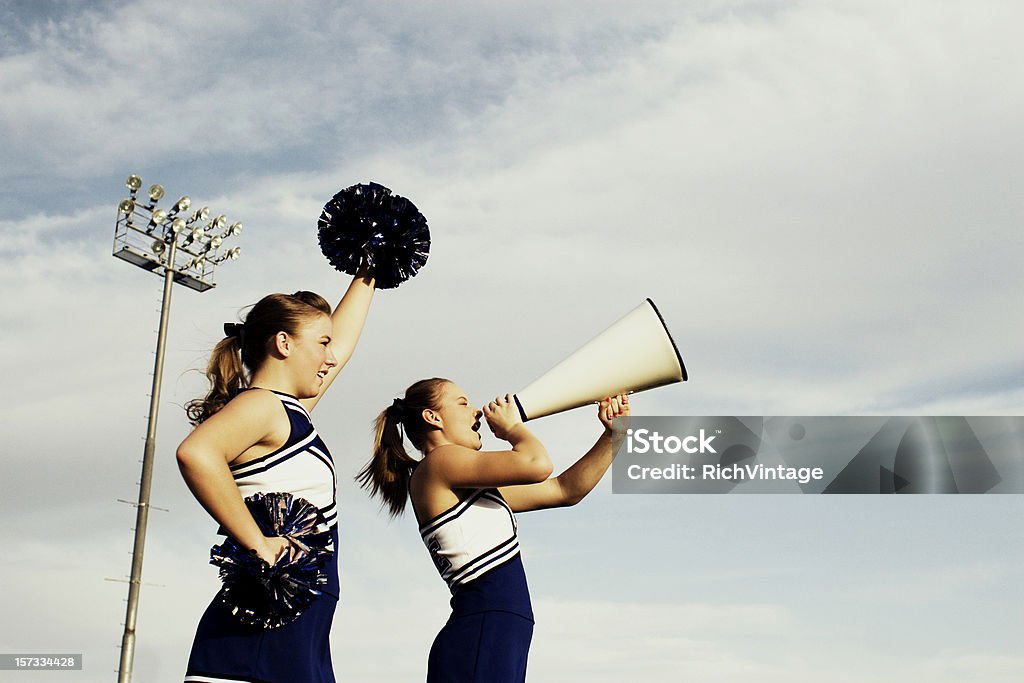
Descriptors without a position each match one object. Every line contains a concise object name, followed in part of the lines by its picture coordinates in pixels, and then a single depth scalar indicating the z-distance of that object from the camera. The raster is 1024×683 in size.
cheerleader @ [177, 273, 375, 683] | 3.30
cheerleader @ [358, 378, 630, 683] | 4.60
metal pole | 17.11
